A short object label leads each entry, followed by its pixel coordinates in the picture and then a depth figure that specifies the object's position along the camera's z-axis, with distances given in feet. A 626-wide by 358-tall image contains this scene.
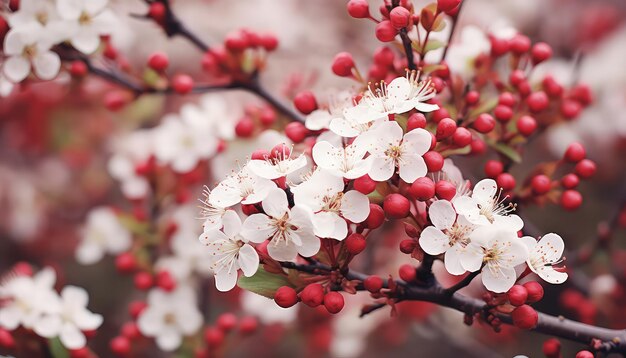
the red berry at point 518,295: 1.32
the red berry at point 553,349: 1.41
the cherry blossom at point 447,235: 1.32
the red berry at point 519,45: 1.55
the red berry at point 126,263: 1.74
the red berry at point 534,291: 1.33
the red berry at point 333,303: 1.34
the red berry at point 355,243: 1.32
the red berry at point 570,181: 1.49
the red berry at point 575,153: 1.51
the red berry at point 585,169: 1.50
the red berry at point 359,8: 1.46
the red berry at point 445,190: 1.33
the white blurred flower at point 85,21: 1.53
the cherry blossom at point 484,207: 1.32
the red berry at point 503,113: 1.47
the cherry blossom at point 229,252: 1.33
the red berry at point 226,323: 1.66
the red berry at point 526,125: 1.48
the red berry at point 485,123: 1.43
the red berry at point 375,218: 1.33
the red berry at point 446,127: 1.36
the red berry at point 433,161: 1.34
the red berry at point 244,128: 1.65
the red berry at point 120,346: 1.64
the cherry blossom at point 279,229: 1.32
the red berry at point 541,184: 1.48
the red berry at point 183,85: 1.64
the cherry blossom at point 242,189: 1.33
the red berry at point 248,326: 1.73
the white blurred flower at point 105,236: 1.81
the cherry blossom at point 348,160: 1.32
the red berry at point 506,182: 1.45
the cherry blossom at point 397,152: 1.32
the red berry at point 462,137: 1.37
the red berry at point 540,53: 1.56
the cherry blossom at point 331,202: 1.31
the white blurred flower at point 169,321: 1.69
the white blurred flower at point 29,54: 1.52
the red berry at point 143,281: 1.72
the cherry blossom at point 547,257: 1.34
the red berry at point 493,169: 1.46
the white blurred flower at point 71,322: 1.55
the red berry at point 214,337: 1.65
